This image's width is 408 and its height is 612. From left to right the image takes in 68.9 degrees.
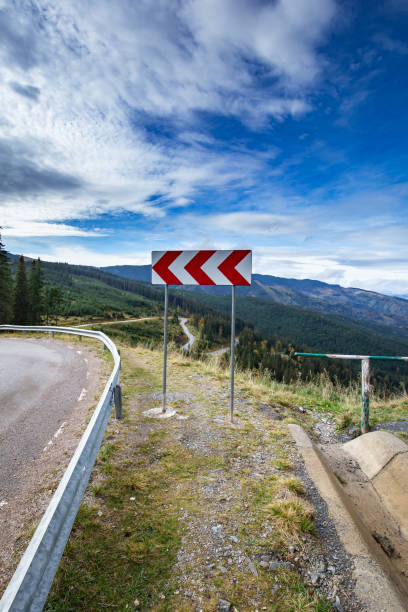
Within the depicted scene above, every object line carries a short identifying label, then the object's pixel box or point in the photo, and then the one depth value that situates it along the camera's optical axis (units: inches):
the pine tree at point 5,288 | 1322.6
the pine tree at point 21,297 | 1610.5
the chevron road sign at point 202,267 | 216.2
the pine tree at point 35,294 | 1711.2
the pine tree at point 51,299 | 2018.9
